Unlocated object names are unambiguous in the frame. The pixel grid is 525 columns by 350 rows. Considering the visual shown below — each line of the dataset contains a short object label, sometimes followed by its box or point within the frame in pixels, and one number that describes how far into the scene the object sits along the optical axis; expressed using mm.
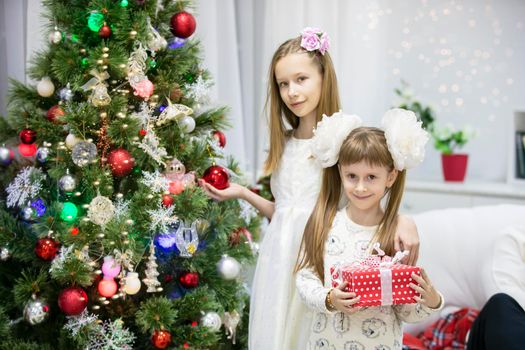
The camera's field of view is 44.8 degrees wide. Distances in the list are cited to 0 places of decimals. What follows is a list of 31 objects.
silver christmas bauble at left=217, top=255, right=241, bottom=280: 2119
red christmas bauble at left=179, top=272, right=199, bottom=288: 2068
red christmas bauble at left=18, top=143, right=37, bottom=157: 2029
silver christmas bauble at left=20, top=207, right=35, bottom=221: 1981
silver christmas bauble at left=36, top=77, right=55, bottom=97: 1995
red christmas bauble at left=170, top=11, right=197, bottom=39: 2018
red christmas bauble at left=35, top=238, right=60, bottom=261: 1933
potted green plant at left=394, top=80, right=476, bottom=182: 3719
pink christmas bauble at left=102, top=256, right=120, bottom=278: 1909
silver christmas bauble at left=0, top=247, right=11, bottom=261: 1998
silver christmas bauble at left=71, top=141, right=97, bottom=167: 1890
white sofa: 2574
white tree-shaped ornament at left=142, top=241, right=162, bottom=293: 1973
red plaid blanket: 2643
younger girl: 1684
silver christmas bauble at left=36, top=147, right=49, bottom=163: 1976
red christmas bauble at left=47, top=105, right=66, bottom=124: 1967
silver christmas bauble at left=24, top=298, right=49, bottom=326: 1926
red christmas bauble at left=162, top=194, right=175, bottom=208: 1973
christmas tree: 1909
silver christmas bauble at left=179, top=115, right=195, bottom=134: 2035
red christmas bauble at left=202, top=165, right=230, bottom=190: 2078
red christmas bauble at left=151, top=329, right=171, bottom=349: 1975
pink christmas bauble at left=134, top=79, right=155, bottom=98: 1944
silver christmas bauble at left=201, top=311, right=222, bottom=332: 2054
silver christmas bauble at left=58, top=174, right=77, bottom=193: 1900
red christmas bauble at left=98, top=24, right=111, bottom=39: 1913
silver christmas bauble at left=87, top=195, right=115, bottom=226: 1886
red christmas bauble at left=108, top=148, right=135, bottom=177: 1913
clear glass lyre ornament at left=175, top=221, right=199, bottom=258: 1997
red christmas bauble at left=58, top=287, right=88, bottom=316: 1871
